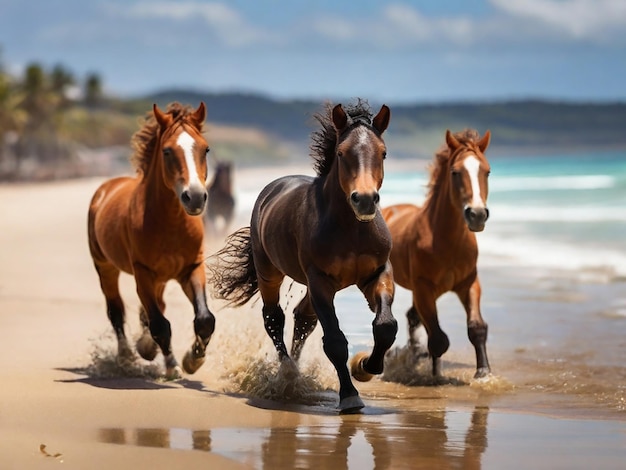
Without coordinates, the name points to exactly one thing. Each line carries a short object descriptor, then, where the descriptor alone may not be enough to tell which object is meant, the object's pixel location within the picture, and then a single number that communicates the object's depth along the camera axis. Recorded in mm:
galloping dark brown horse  13594
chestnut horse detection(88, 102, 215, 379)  15828
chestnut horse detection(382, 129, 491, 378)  16891
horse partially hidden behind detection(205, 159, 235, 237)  44937
